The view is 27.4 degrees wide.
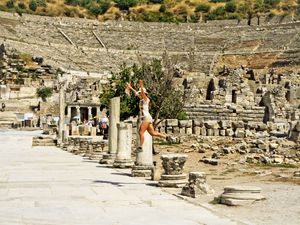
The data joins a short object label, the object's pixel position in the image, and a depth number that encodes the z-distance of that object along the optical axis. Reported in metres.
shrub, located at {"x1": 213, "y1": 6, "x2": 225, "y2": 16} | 112.48
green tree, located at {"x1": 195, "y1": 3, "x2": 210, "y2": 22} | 115.40
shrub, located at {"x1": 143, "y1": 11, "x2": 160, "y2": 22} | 109.53
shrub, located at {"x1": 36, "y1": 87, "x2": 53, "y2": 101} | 55.00
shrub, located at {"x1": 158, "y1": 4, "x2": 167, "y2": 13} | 118.12
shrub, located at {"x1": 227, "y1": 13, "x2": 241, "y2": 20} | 105.95
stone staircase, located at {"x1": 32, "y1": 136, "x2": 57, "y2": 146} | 29.75
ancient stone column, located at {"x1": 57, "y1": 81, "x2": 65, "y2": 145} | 29.84
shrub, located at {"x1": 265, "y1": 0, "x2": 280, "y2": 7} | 116.18
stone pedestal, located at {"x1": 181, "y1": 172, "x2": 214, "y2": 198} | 10.45
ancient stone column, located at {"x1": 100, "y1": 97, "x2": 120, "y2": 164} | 18.06
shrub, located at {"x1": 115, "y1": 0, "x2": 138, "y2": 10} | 120.75
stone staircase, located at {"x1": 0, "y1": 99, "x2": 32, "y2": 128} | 49.21
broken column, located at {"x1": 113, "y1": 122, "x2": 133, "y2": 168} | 16.33
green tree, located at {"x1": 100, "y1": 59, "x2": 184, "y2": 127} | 24.23
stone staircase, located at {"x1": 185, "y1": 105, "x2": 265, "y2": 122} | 34.22
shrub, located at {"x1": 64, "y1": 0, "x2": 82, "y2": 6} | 122.00
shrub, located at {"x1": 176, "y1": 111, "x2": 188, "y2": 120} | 31.94
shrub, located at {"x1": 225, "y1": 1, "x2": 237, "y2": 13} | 114.50
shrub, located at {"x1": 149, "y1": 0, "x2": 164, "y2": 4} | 124.94
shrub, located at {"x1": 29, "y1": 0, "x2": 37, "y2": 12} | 114.69
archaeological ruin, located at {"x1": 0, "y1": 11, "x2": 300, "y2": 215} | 18.06
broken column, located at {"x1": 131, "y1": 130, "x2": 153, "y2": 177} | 13.89
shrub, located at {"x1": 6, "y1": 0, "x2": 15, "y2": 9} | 112.97
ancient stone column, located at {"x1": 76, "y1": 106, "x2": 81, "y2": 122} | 49.48
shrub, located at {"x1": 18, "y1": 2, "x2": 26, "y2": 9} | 114.50
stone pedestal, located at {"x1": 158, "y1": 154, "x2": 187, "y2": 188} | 11.62
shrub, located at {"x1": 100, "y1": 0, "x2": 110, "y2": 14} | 118.43
